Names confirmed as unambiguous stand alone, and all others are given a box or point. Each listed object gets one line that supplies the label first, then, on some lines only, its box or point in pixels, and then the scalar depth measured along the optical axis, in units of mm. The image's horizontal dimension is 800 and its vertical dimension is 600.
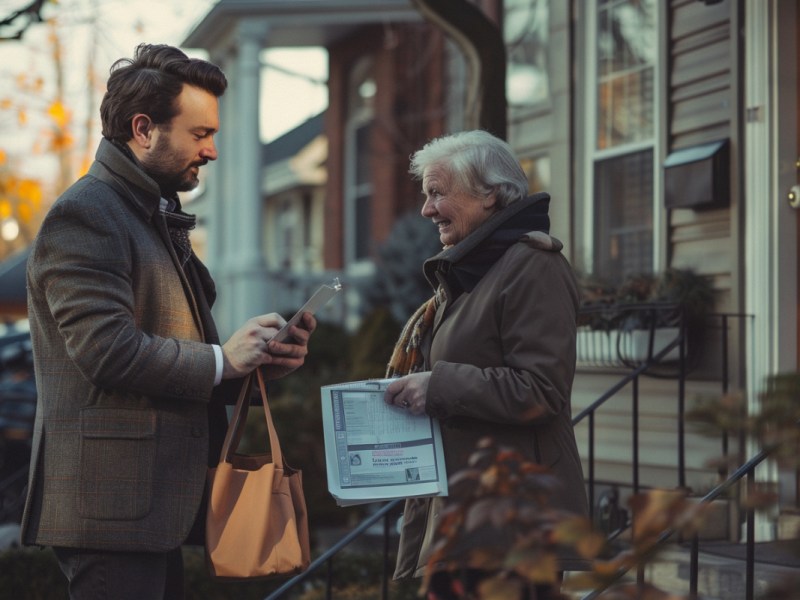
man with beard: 2846
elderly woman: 3068
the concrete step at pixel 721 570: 4758
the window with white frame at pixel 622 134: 6984
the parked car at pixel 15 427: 9653
